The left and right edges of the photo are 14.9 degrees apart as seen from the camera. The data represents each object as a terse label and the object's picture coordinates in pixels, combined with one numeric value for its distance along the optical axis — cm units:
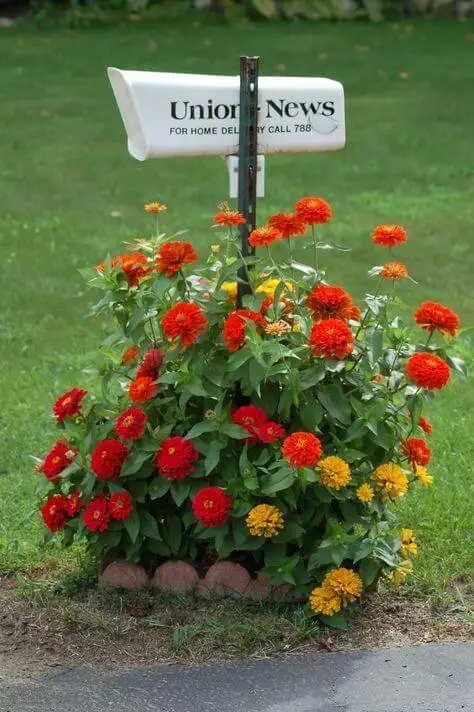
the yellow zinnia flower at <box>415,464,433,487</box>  568
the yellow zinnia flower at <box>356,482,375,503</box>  518
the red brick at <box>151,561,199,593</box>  545
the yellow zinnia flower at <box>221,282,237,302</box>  553
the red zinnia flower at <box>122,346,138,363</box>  568
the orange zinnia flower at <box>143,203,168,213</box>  557
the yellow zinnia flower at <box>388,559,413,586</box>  545
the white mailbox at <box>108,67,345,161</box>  521
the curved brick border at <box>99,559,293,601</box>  537
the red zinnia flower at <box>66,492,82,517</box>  549
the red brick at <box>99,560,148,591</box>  551
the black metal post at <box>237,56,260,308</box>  534
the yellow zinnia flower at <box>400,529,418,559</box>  550
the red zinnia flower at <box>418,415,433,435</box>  563
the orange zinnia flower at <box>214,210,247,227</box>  528
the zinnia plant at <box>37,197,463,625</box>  515
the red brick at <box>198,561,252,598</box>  537
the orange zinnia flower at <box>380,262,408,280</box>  529
